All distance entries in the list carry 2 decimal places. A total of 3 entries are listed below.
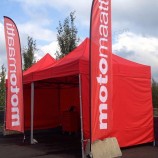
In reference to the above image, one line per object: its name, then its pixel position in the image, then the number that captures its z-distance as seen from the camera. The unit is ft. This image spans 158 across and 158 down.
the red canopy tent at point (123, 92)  19.06
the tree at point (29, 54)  53.01
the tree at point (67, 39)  44.89
